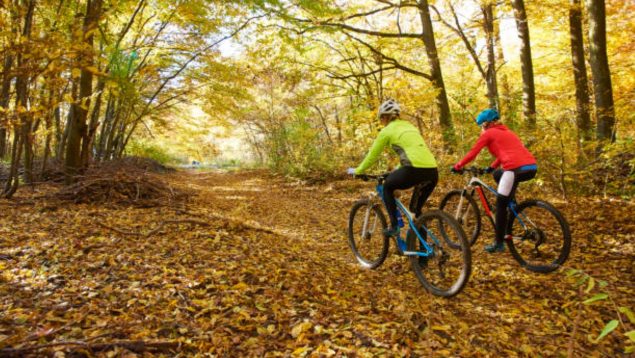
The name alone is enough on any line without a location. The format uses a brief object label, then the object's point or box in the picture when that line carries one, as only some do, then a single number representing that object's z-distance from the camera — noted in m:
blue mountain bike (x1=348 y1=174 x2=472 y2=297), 3.56
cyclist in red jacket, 4.45
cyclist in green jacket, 4.06
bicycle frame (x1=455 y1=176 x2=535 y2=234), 4.66
